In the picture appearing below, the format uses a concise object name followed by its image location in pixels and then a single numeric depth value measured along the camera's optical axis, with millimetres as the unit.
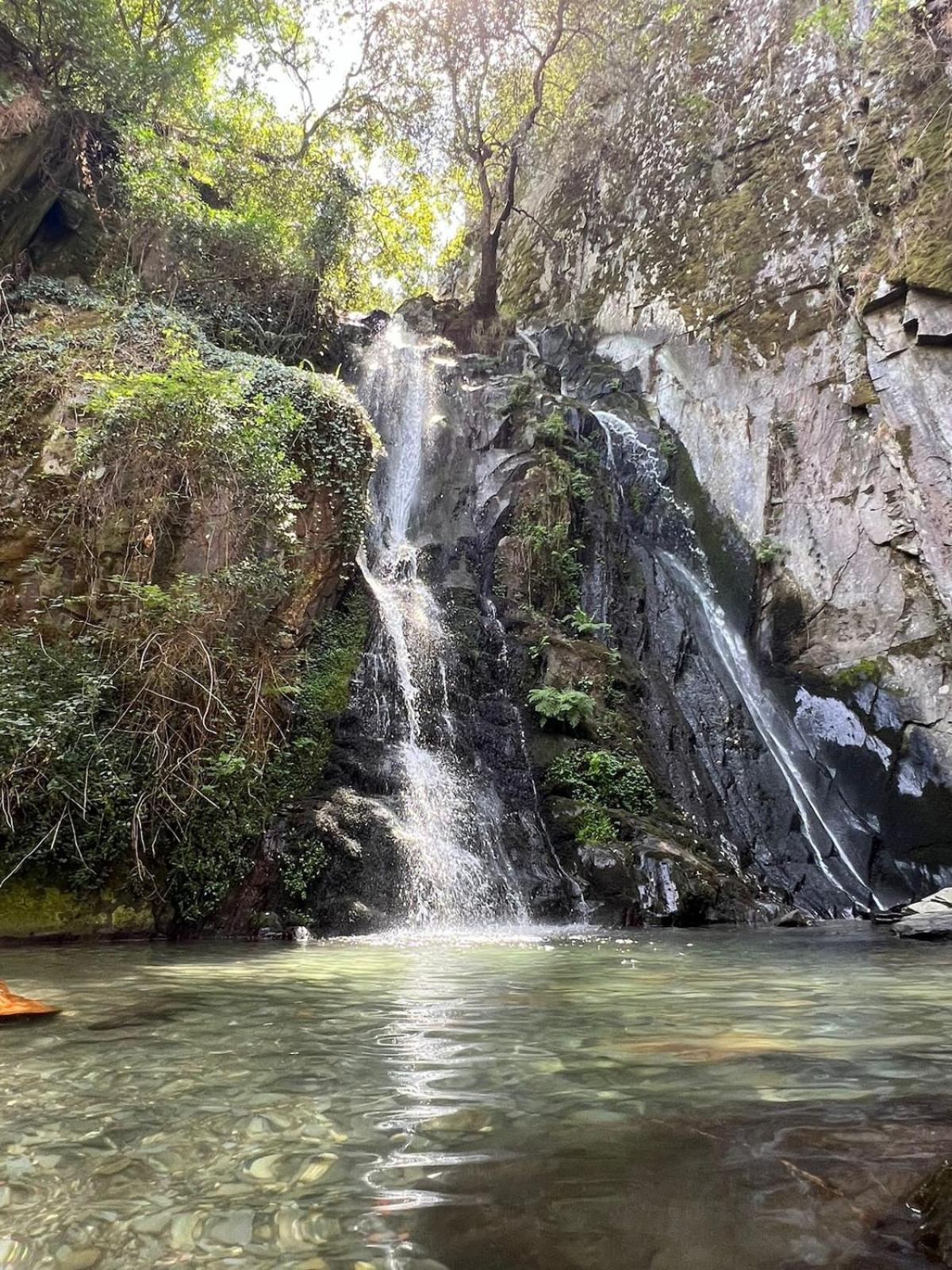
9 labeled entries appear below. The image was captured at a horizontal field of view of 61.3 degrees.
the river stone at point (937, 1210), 1596
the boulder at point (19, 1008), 3453
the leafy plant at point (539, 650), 11875
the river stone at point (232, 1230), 1705
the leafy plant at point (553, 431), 14961
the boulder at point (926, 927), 7402
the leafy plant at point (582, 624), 12586
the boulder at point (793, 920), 8984
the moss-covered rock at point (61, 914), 6809
